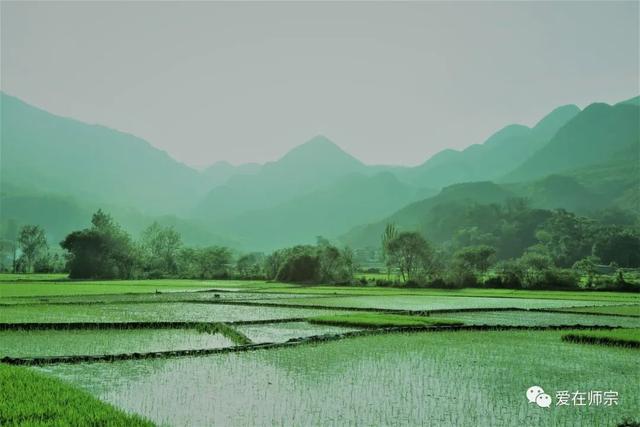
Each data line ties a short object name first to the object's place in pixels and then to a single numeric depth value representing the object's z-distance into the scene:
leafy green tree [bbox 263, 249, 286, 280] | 64.69
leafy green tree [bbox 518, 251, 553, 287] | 48.44
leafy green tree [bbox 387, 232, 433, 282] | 65.38
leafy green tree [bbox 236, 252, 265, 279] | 69.88
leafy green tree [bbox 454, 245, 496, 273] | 72.69
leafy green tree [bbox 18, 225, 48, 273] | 85.62
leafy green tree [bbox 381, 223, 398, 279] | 67.12
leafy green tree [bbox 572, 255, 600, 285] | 48.31
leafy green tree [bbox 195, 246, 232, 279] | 70.81
